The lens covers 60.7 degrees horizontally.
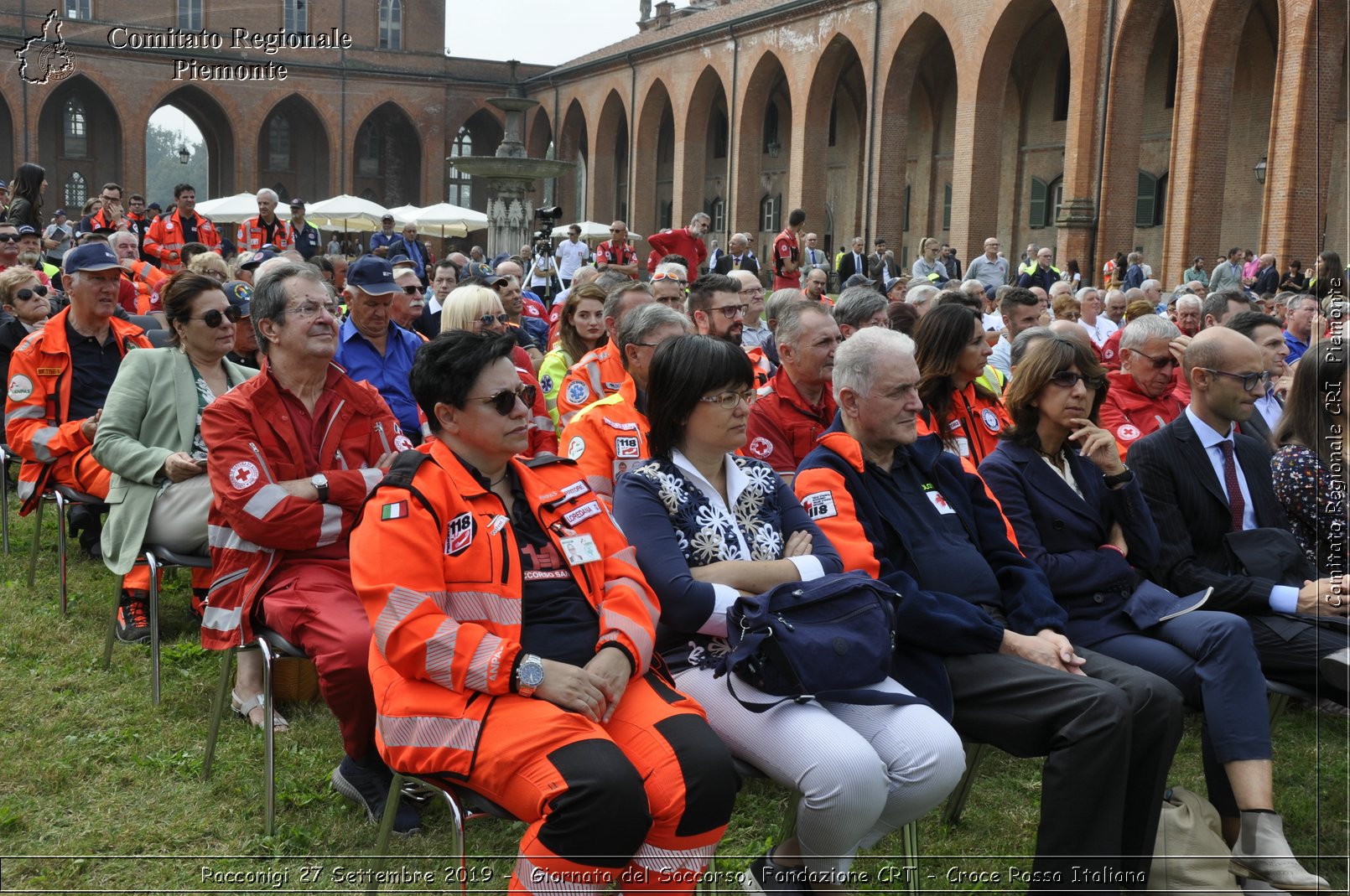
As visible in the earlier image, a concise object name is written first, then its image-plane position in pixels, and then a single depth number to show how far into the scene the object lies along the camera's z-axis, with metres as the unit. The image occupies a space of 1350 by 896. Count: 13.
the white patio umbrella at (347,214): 28.27
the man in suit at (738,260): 16.03
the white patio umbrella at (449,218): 27.23
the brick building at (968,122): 20.40
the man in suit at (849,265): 21.05
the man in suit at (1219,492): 3.92
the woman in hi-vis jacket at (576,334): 6.34
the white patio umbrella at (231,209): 26.50
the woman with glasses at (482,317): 5.61
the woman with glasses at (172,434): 4.59
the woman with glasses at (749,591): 2.96
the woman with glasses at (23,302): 7.29
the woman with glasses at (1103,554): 3.58
